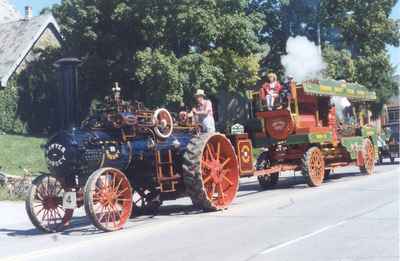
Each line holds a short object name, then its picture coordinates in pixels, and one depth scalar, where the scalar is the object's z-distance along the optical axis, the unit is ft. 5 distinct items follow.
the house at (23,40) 96.99
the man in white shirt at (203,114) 41.29
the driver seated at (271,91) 49.55
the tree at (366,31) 117.70
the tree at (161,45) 87.81
